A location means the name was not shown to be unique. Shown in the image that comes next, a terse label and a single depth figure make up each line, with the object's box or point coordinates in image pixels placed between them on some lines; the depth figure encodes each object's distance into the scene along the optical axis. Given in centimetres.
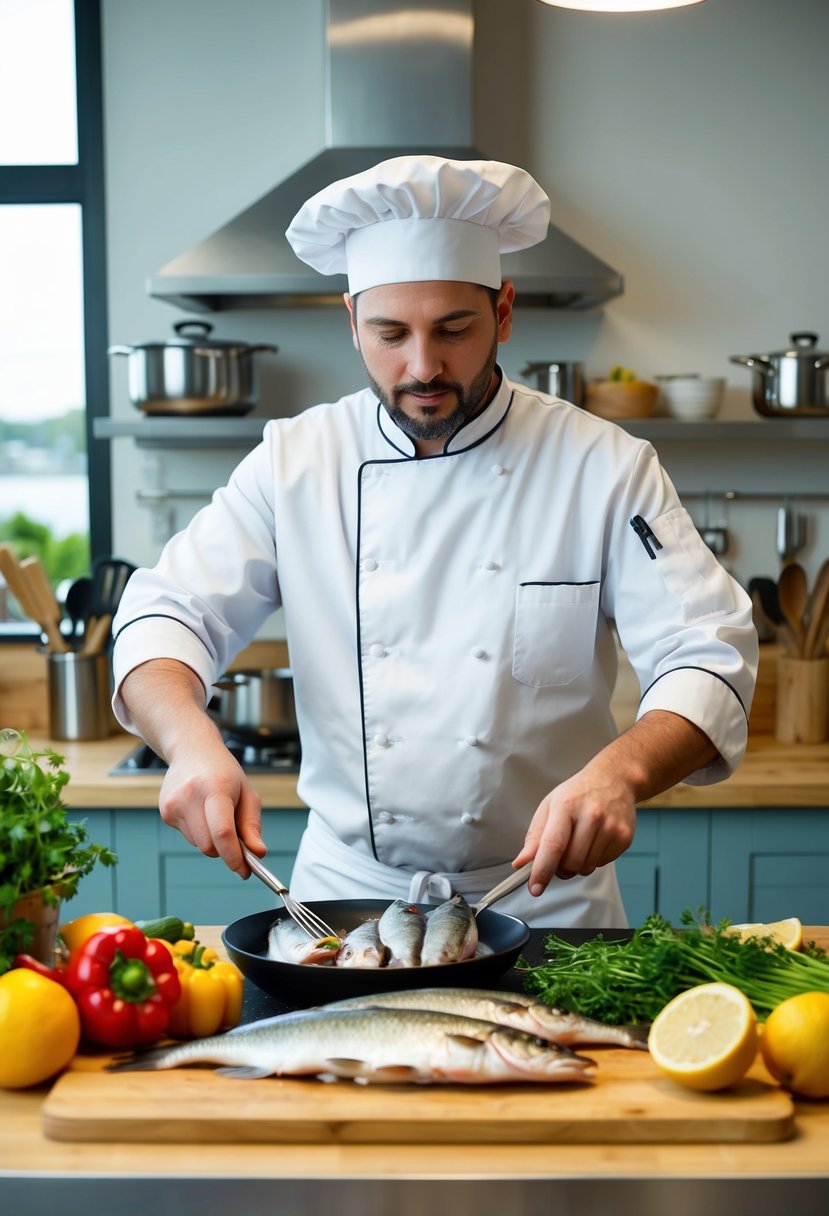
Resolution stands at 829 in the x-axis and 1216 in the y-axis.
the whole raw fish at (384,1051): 109
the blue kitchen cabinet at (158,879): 269
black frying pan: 125
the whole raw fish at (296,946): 129
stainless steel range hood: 289
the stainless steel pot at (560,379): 311
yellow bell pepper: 124
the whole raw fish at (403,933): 129
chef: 171
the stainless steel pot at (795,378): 310
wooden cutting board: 105
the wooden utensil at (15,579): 299
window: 328
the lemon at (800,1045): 112
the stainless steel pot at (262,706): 288
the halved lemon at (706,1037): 109
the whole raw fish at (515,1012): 116
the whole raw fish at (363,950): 127
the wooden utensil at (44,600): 304
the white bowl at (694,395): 318
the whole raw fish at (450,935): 128
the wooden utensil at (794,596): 308
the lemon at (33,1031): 114
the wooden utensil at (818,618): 306
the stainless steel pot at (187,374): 298
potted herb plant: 122
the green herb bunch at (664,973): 126
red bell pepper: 120
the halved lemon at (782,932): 140
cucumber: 139
